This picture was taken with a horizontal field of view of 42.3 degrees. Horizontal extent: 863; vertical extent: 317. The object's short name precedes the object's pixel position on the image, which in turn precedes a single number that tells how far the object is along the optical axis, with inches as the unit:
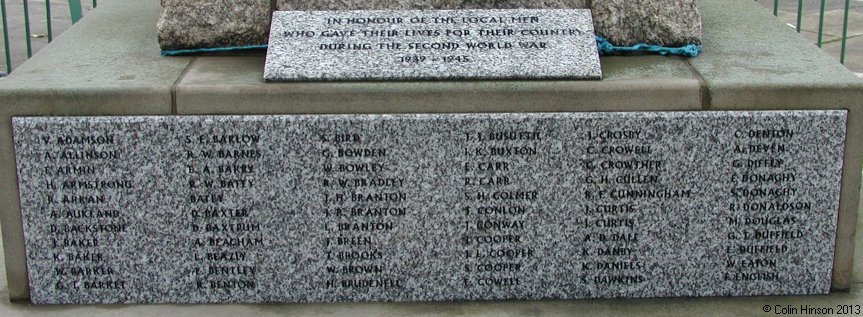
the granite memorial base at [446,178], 173.5
